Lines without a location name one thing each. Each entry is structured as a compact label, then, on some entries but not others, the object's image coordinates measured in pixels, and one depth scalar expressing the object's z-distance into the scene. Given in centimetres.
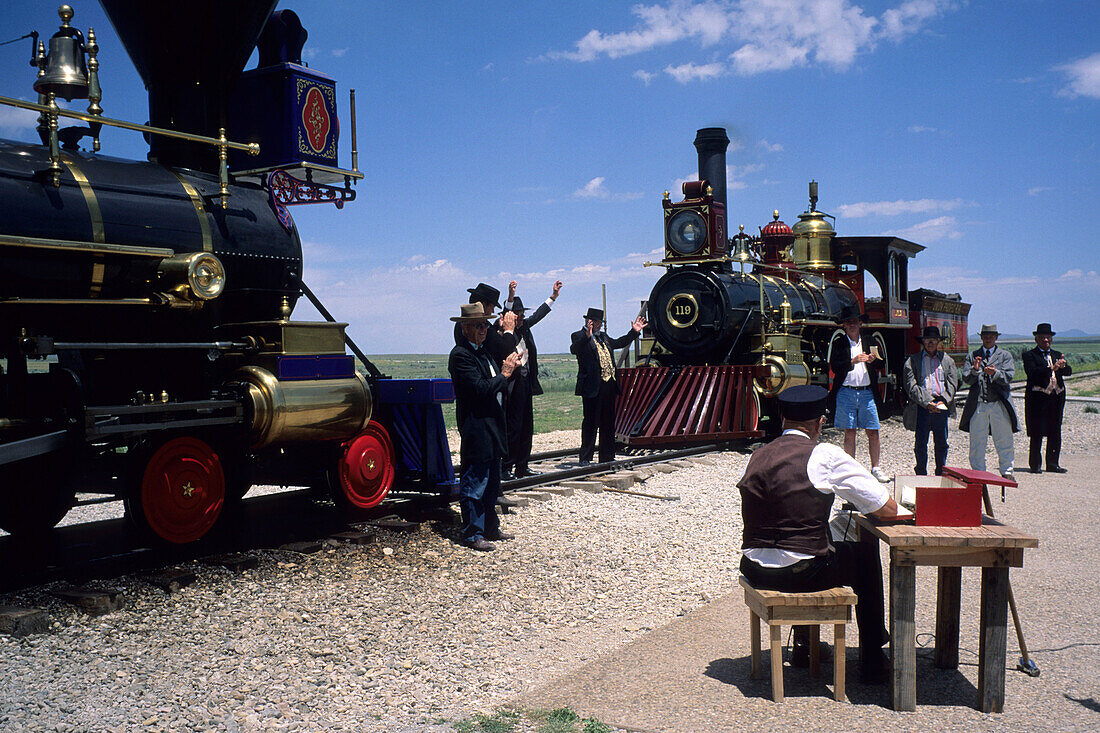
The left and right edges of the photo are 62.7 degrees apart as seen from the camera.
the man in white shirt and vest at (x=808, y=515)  398
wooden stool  397
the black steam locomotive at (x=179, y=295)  544
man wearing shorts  986
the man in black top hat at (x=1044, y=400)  1111
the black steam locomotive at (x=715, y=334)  1310
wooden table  387
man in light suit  1014
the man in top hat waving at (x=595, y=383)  1095
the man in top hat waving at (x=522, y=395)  948
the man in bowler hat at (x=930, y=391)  993
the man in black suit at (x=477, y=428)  685
